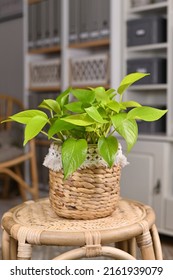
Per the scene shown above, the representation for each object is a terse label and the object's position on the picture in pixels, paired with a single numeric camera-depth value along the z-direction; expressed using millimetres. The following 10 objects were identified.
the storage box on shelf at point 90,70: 2807
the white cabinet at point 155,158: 2477
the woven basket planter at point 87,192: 1039
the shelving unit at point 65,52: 2719
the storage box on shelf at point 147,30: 2543
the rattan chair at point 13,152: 2775
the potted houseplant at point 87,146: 980
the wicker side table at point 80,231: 953
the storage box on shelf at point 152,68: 2568
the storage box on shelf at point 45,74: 3215
